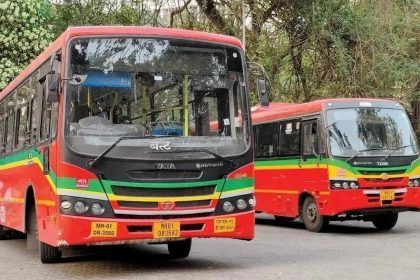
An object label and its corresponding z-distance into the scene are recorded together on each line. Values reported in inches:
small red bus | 545.3
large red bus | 339.6
